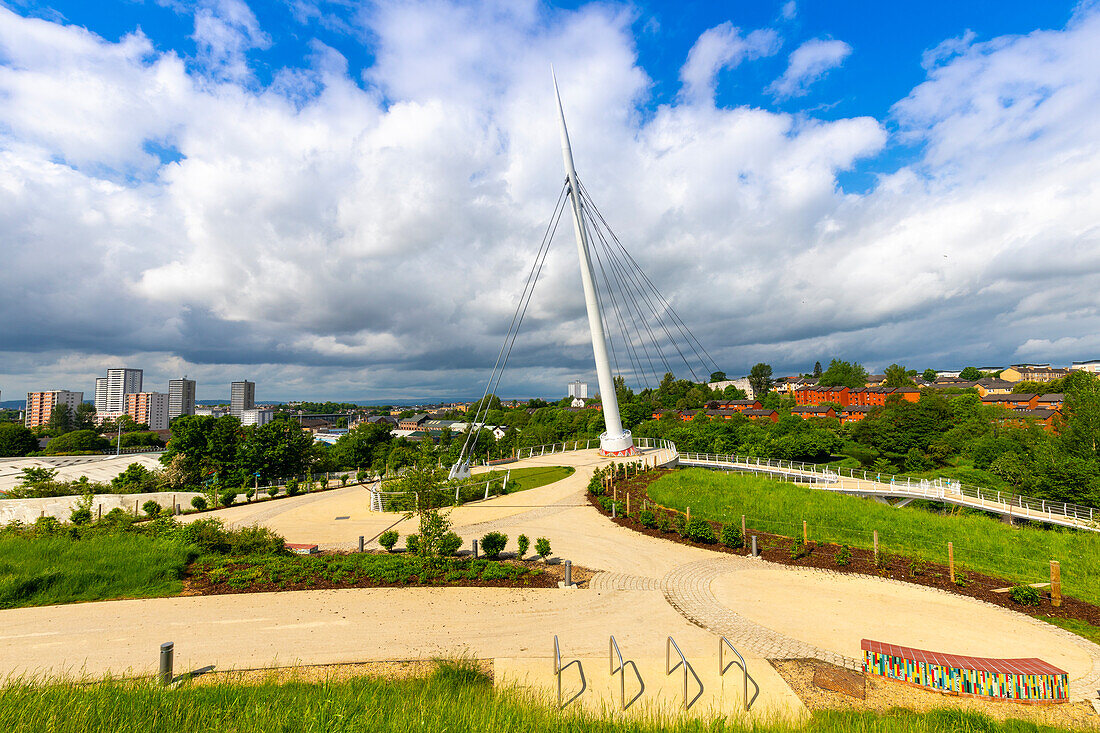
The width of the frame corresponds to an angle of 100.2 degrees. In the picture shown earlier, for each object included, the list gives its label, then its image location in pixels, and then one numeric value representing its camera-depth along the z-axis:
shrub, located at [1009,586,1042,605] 11.55
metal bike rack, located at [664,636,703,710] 6.96
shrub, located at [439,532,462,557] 13.58
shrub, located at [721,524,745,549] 15.59
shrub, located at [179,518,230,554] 15.18
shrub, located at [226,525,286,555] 15.23
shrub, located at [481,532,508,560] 14.50
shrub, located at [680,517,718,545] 16.23
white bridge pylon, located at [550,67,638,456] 32.69
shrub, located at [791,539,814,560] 14.84
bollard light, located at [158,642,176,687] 7.57
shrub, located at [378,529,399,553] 15.53
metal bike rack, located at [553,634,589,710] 6.76
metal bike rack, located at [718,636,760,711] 7.03
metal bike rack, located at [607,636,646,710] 6.87
